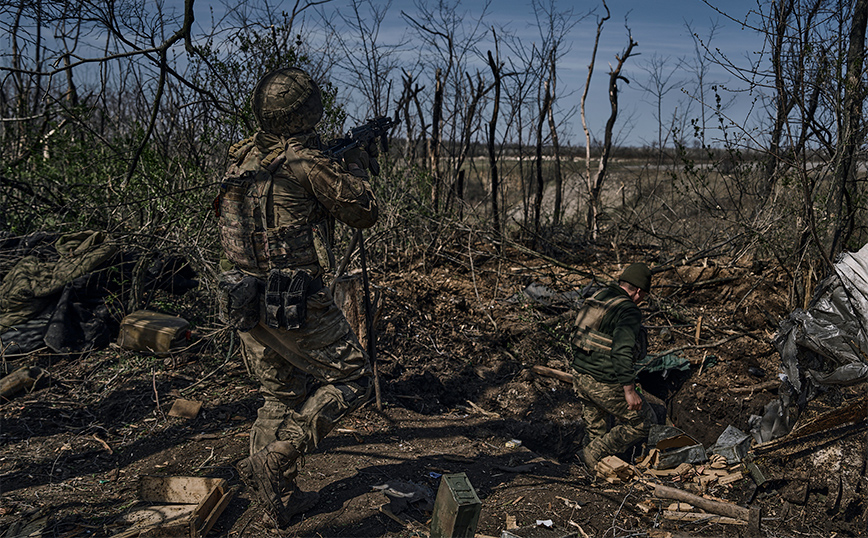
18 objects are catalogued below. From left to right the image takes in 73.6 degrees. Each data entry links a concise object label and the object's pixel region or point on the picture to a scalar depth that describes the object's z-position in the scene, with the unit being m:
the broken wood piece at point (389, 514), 2.95
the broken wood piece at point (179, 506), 2.79
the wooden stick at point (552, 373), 5.34
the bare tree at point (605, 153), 7.95
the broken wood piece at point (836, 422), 3.30
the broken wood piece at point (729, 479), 3.66
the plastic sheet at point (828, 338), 3.31
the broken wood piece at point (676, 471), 3.86
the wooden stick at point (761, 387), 4.90
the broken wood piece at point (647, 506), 3.26
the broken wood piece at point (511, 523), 3.02
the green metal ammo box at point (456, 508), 2.19
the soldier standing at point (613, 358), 3.84
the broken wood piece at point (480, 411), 4.80
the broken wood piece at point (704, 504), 3.19
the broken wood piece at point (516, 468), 3.71
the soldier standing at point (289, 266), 2.87
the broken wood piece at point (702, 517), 3.15
